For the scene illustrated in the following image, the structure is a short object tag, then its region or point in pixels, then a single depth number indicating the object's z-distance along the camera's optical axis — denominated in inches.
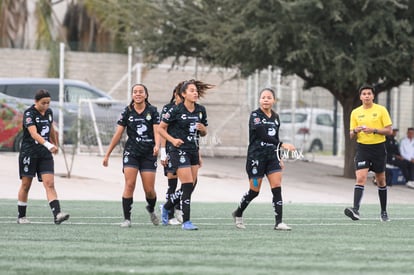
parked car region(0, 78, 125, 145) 1181.1
